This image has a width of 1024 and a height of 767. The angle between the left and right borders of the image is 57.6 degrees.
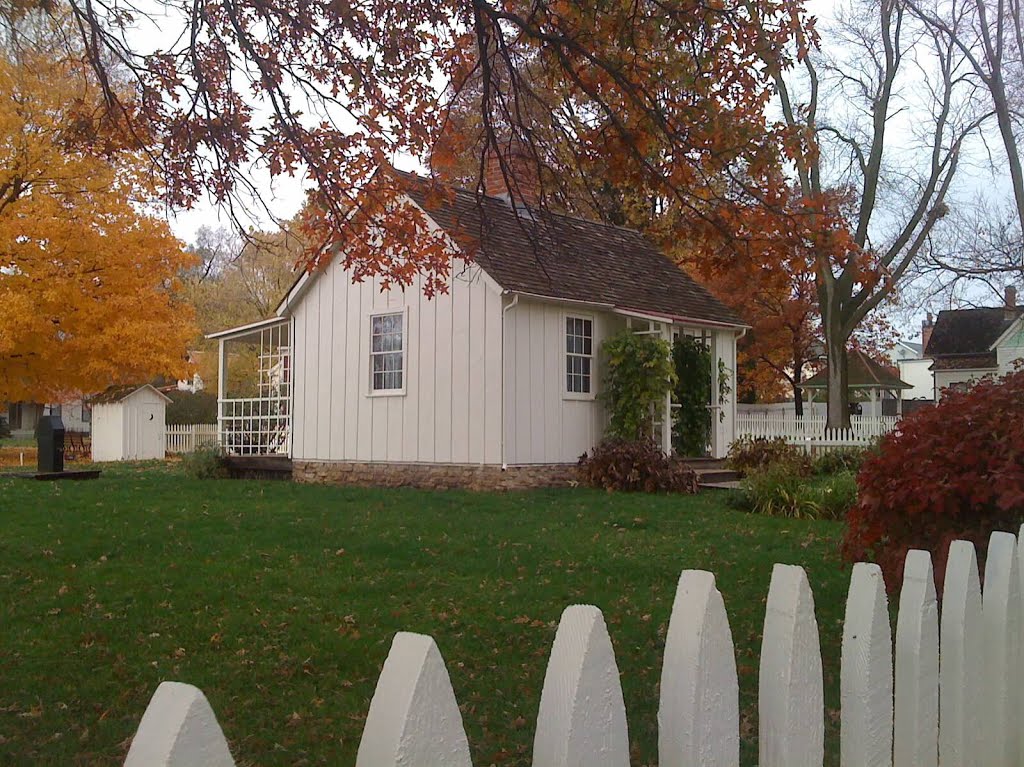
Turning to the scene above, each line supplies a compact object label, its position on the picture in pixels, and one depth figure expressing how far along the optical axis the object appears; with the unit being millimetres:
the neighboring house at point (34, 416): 46875
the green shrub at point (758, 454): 16312
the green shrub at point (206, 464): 18312
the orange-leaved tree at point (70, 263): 17797
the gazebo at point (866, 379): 39812
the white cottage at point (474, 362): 15211
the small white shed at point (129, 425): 26156
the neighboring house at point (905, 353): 84712
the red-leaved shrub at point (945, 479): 5207
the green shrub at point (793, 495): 11727
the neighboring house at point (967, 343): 43281
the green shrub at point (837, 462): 16719
